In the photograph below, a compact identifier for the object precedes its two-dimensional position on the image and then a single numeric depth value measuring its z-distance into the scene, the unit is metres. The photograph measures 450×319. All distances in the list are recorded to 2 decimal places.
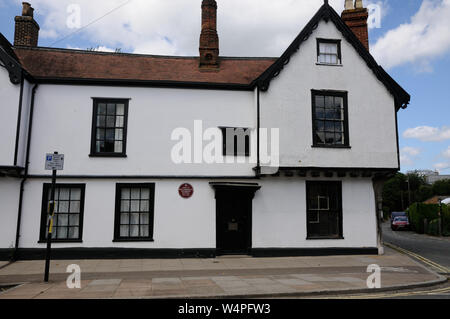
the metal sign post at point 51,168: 9.36
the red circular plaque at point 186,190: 14.19
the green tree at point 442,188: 83.50
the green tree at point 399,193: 84.56
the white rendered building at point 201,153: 13.63
